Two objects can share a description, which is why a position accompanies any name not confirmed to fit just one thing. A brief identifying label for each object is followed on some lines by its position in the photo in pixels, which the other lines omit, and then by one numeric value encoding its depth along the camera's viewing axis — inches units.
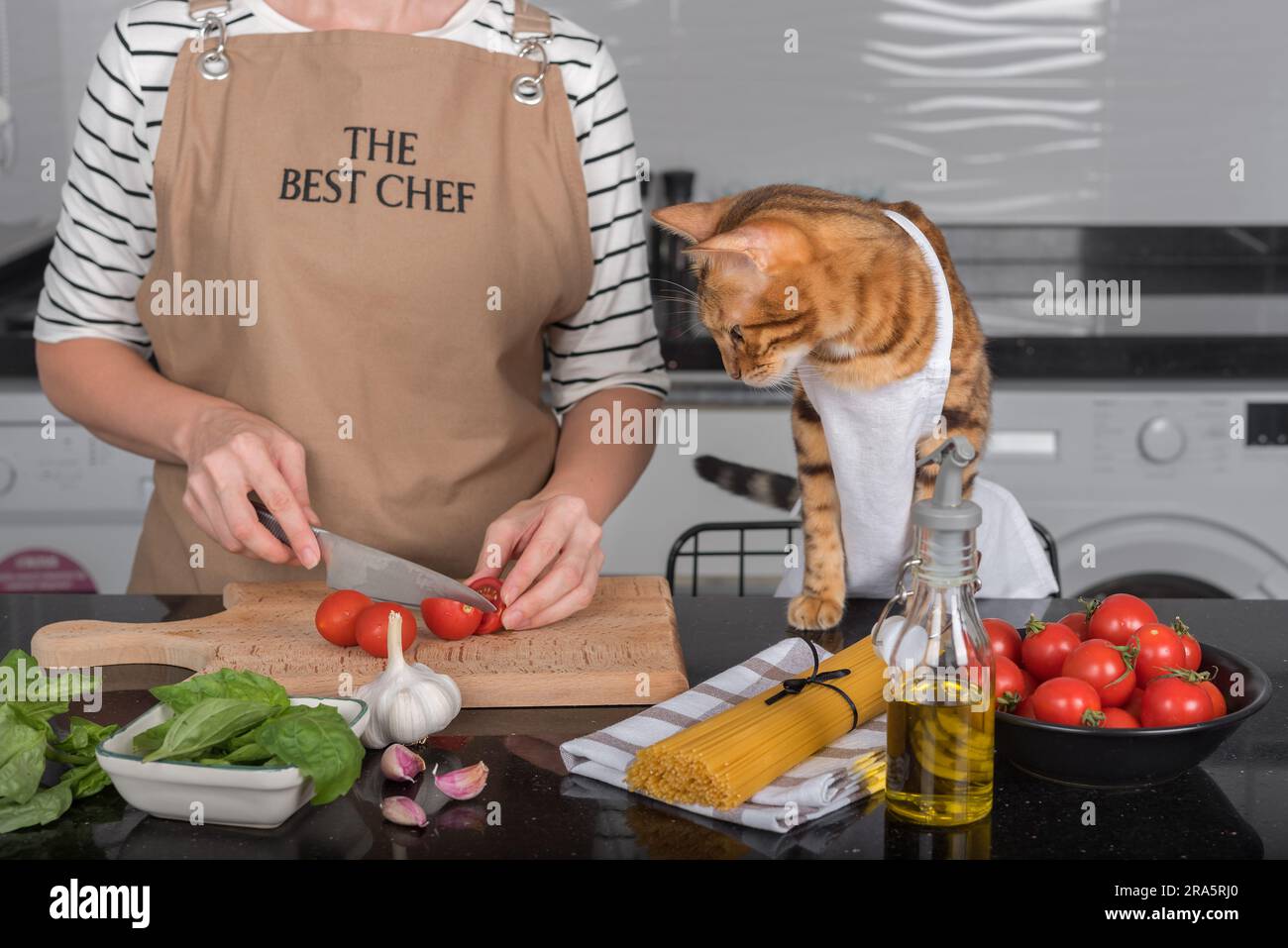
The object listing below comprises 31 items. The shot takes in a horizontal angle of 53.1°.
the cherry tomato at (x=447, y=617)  46.2
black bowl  34.0
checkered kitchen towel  33.9
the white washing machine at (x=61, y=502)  98.4
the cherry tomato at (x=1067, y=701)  35.3
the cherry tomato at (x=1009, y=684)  36.6
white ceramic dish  32.4
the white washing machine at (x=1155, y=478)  97.6
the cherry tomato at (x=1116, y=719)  35.3
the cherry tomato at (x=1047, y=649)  38.4
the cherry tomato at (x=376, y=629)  44.0
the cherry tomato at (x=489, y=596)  47.6
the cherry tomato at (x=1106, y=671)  36.3
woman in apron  57.4
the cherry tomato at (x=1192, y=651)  38.1
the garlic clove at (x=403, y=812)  33.8
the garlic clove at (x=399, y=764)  36.3
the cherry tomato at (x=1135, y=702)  36.4
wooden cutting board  43.3
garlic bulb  38.5
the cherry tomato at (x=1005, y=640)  39.6
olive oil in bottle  32.7
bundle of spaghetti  34.0
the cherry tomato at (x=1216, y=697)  35.6
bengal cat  46.9
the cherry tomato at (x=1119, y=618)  39.7
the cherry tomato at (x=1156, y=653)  37.2
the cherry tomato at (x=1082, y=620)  41.4
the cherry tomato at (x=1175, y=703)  34.9
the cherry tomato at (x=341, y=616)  45.5
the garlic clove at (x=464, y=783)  35.6
